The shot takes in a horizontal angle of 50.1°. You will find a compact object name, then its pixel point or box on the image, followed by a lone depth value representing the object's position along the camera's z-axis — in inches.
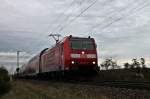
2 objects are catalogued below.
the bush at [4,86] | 475.4
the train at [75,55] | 481.5
